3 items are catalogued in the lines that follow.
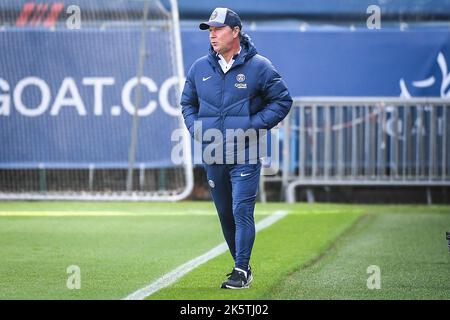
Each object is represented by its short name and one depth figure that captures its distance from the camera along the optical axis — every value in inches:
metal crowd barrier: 760.3
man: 388.5
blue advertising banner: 773.9
